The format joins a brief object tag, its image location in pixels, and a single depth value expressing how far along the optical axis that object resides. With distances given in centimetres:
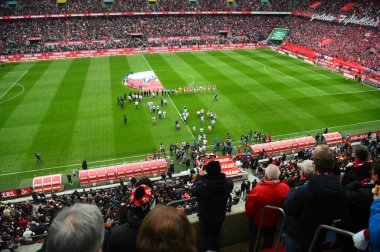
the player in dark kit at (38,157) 2397
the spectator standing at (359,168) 589
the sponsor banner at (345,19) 5429
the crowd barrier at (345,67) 4294
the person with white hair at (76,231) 281
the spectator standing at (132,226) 400
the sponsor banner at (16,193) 2050
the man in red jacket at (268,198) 559
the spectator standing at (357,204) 481
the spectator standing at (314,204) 471
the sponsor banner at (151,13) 6303
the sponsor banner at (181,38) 6588
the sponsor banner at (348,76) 4469
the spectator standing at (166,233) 280
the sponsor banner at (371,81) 4136
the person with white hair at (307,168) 581
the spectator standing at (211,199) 551
